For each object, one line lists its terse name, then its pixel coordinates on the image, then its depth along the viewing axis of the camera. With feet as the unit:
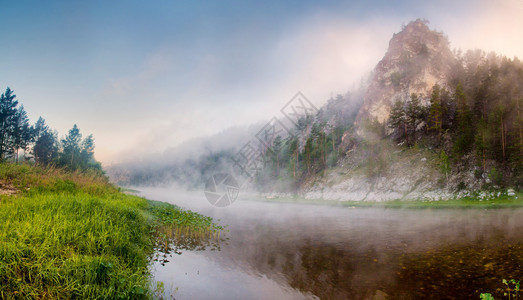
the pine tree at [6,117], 196.75
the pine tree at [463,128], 167.53
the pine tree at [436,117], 204.65
